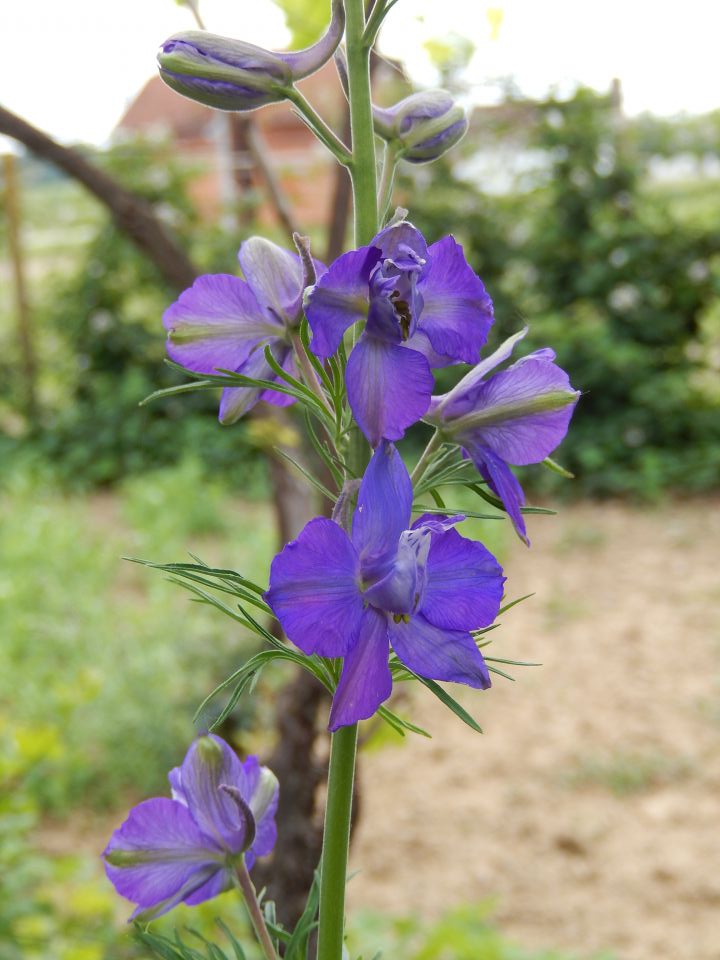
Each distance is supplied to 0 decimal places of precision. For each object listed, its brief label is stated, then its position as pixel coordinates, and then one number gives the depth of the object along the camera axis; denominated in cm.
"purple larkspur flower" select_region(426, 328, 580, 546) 19
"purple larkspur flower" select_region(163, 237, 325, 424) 20
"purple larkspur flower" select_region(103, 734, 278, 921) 20
